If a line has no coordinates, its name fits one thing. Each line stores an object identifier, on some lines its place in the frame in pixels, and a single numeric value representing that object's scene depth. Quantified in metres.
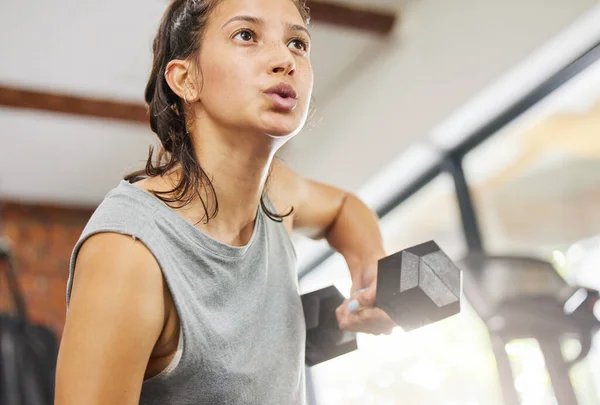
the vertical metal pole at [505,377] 2.24
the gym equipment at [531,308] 1.68
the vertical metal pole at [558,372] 1.67
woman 0.84
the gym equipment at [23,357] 2.94
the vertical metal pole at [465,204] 2.86
